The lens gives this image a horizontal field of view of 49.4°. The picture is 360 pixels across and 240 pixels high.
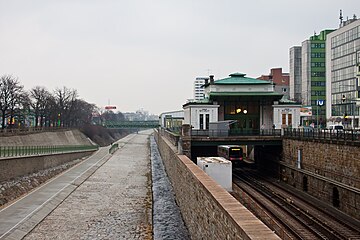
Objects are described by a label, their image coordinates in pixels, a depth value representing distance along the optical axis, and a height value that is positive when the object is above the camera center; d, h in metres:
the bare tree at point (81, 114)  130.00 +5.76
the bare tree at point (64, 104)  112.38 +7.58
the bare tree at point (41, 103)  94.18 +6.58
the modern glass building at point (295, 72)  129.75 +19.82
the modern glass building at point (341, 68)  75.44 +13.13
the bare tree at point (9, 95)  72.06 +6.40
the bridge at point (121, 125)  144.49 +1.72
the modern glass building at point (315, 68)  109.81 +17.75
